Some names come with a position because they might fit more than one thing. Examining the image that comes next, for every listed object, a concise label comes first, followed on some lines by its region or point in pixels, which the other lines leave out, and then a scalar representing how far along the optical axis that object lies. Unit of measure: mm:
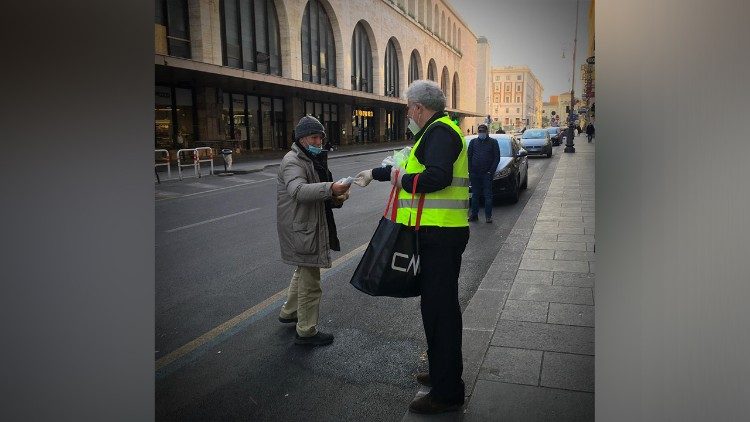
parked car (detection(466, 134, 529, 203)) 11266
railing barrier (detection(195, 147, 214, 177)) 22141
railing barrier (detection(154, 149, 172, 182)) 19672
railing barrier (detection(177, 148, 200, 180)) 22469
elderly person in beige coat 3990
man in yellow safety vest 2891
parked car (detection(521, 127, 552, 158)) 27156
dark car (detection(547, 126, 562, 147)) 41206
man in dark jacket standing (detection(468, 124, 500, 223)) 9547
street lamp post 29991
